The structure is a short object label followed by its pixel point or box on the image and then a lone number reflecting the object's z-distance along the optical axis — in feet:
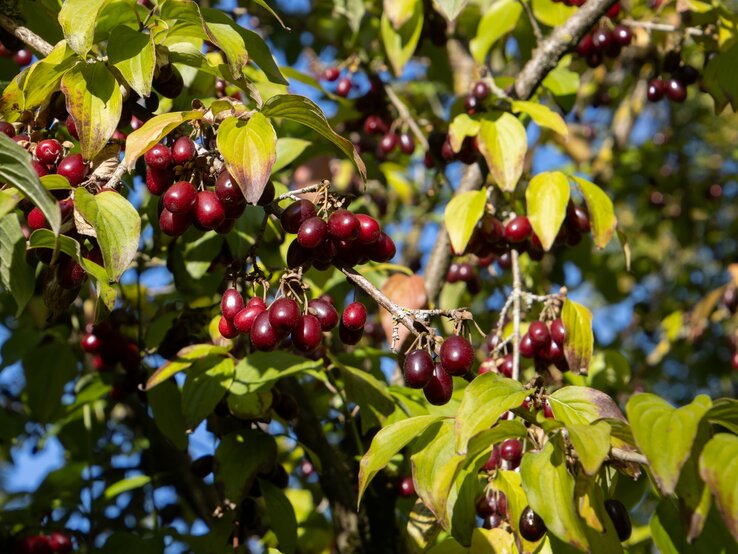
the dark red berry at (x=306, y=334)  2.35
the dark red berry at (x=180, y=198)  2.31
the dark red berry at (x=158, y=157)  2.37
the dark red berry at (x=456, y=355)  2.28
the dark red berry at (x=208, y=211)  2.31
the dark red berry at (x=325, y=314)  2.39
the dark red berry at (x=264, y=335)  2.31
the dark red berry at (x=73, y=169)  2.39
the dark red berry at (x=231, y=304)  2.42
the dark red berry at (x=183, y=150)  2.35
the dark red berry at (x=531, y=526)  2.33
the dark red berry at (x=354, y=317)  2.37
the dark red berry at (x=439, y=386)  2.31
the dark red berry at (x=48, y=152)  2.43
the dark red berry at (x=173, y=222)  2.33
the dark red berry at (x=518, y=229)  2.98
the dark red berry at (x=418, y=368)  2.28
